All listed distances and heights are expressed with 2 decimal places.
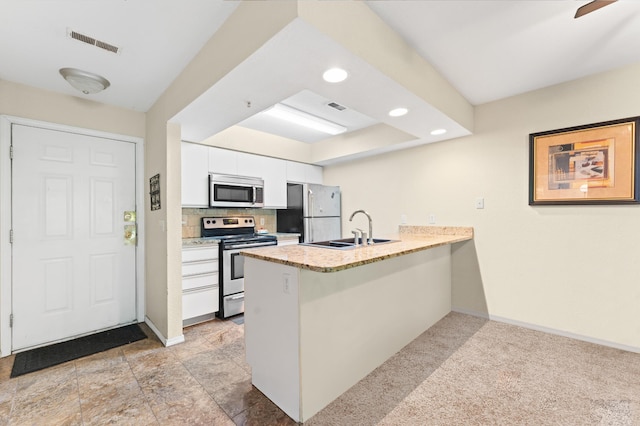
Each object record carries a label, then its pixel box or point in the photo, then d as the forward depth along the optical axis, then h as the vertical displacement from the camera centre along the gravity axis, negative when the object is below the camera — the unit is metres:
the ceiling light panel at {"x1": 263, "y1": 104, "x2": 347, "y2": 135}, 3.23 +1.15
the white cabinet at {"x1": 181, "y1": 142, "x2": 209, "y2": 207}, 3.37 +0.45
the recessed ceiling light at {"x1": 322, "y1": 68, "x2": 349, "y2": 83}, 1.82 +0.90
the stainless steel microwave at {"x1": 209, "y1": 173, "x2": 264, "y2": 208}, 3.54 +0.27
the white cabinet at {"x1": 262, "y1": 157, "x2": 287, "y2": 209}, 4.15 +0.44
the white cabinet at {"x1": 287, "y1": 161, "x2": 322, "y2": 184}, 4.48 +0.64
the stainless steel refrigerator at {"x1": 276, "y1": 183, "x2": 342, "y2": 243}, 4.19 -0.02
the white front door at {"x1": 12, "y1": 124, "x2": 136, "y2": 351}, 2.56 -0.23
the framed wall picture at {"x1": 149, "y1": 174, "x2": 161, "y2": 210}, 2.83 +0.21
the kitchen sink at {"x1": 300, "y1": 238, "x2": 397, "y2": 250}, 2.34 -0.29
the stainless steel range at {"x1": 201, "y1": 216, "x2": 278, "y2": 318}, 3.30 -0.61
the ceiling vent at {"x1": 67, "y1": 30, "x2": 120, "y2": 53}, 1.88 +1.18
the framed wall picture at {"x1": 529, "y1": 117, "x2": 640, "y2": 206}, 2.34 +0.42
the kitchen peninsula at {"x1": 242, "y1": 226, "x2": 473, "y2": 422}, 1.65 -0.71
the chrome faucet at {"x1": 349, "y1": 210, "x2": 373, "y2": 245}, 2.60 -0.25
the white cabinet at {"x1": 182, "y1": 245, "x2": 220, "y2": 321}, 3.06 -0.78
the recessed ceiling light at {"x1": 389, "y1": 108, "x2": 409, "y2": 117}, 2.50 +0.89
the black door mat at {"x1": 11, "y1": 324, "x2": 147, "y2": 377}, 2.30 -1.24
